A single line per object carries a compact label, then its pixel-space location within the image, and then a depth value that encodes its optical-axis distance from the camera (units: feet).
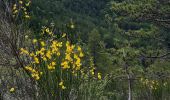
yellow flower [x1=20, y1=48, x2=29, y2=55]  19.00
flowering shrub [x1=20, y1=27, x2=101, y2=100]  18.63
